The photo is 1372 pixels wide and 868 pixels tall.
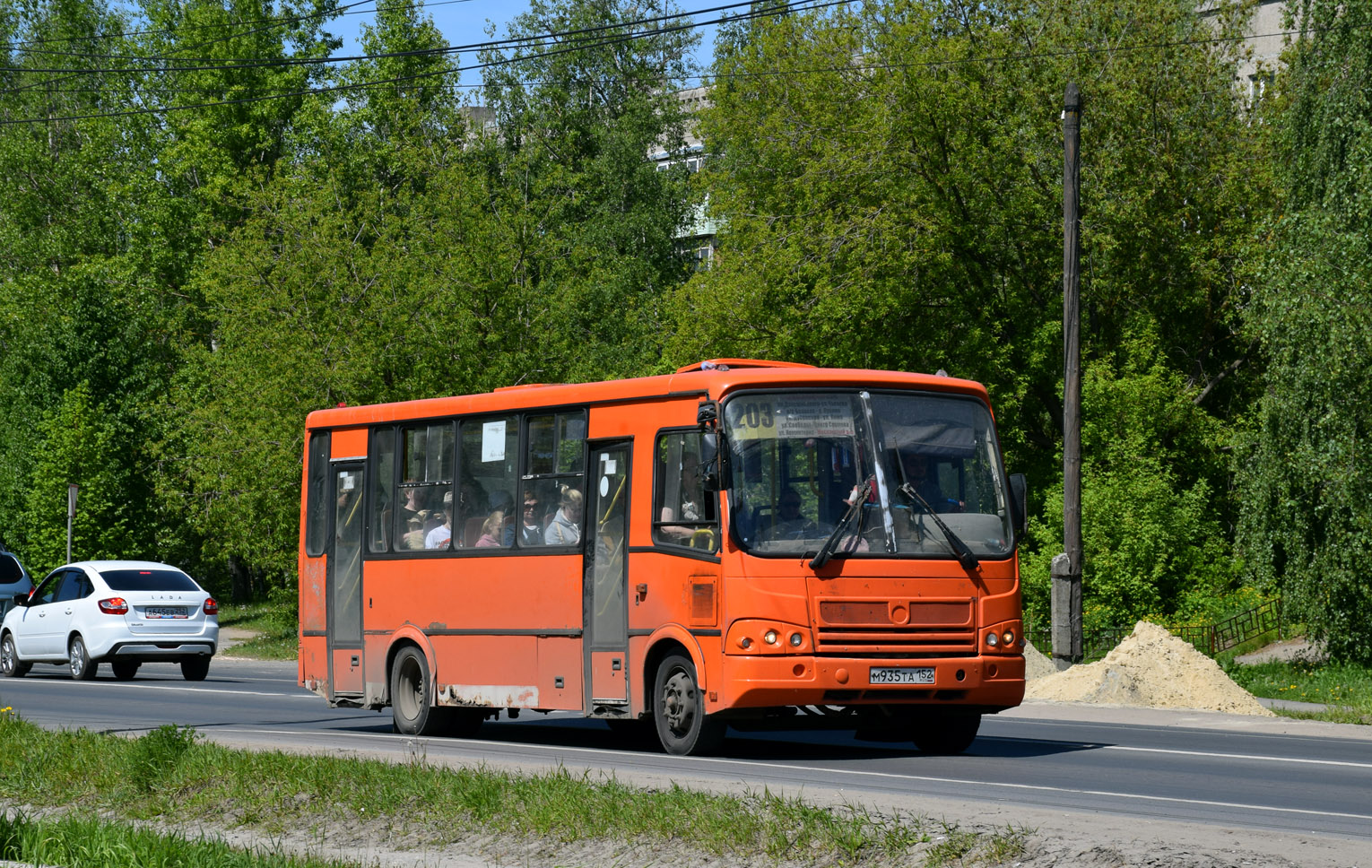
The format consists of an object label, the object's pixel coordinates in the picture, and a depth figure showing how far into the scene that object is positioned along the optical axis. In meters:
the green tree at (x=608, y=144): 59.41
